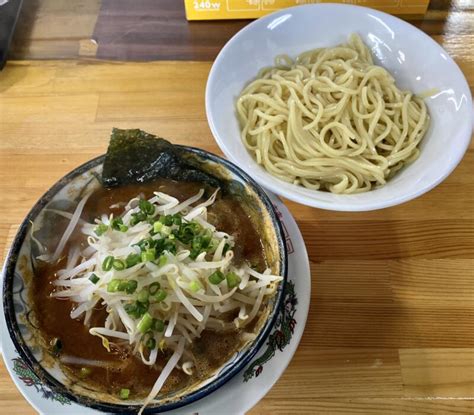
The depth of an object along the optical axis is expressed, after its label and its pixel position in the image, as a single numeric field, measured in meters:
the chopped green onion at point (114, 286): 0.27
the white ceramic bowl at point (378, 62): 0.35
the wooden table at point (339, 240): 0.32
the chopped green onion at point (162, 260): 0.27
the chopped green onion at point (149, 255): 0.27
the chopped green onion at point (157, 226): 0.28
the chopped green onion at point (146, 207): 0.30
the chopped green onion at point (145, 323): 0.26
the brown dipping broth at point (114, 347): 0.27
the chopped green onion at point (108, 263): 0.27
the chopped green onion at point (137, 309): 0.27
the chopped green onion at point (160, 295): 0.27
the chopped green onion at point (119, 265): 0.27
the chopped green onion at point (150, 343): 0.27
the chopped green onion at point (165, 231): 0.28
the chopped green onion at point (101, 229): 0.30
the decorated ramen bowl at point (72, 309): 0.25
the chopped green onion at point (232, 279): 0.28
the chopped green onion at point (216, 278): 0.27
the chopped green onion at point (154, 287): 0.27
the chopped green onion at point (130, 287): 0.27
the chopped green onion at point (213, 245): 0.29
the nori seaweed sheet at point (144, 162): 0.32
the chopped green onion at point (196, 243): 0.28
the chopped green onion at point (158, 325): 0.27
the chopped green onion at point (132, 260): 0.27
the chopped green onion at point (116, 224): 0.30
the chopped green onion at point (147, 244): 0.28
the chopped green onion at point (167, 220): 0.29
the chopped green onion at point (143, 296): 0.27
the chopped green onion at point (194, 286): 0.27
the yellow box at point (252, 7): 0.50
